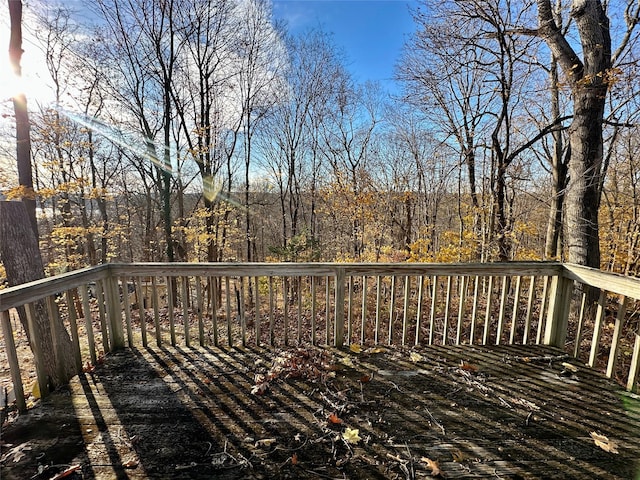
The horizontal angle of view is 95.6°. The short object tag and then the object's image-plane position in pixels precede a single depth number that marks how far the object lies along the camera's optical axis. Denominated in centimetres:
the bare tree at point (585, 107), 380
